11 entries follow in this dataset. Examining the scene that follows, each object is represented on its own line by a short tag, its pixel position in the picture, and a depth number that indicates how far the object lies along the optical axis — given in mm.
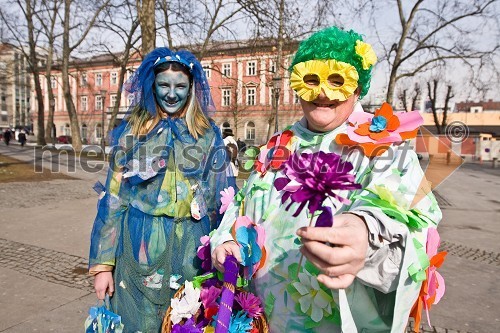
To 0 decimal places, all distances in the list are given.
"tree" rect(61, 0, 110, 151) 20891
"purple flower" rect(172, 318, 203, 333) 1438
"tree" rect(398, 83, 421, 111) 36116
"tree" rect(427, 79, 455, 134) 36619
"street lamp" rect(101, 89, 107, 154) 23317
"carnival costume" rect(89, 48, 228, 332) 1854
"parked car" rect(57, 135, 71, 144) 41753
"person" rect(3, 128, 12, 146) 31650
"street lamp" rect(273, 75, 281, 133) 14188
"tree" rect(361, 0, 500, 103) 15805
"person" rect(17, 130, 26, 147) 30631
